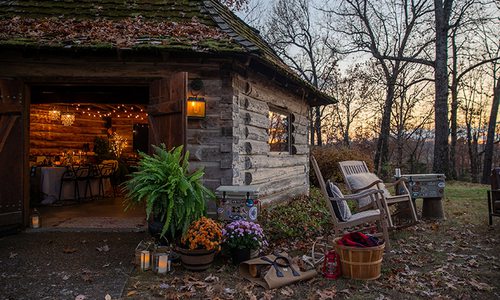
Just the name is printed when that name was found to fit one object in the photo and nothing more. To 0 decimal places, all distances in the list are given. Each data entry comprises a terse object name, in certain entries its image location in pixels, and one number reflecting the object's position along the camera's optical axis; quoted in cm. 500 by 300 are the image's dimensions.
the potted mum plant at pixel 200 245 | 427
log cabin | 551
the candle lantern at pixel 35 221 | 615
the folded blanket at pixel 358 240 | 407
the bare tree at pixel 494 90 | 1694
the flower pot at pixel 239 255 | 451
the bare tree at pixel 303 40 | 2127
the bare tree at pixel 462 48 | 1442
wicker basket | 398
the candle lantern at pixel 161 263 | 424
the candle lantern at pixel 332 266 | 412
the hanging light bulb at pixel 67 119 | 1135
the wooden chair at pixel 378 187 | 560
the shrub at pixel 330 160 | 1309
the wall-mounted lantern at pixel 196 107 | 583
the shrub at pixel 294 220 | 562
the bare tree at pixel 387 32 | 1702
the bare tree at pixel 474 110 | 1989
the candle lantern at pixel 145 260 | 429
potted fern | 436
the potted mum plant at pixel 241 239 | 447
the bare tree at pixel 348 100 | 2036
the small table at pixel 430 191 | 709
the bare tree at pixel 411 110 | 1919
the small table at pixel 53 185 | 860
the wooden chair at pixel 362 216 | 474
